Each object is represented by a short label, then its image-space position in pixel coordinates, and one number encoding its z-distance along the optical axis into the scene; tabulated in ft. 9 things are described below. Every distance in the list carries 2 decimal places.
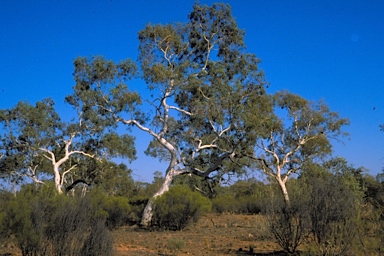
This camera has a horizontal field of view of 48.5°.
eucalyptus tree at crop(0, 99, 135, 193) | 98.99
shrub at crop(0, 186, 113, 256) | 26.94
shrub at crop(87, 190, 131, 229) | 63.67
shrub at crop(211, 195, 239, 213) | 93.97
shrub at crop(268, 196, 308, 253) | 34.60
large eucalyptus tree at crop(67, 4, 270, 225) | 72.13
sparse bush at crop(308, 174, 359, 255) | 29.40
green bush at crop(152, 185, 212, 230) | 62.08
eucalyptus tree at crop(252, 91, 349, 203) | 107.34
